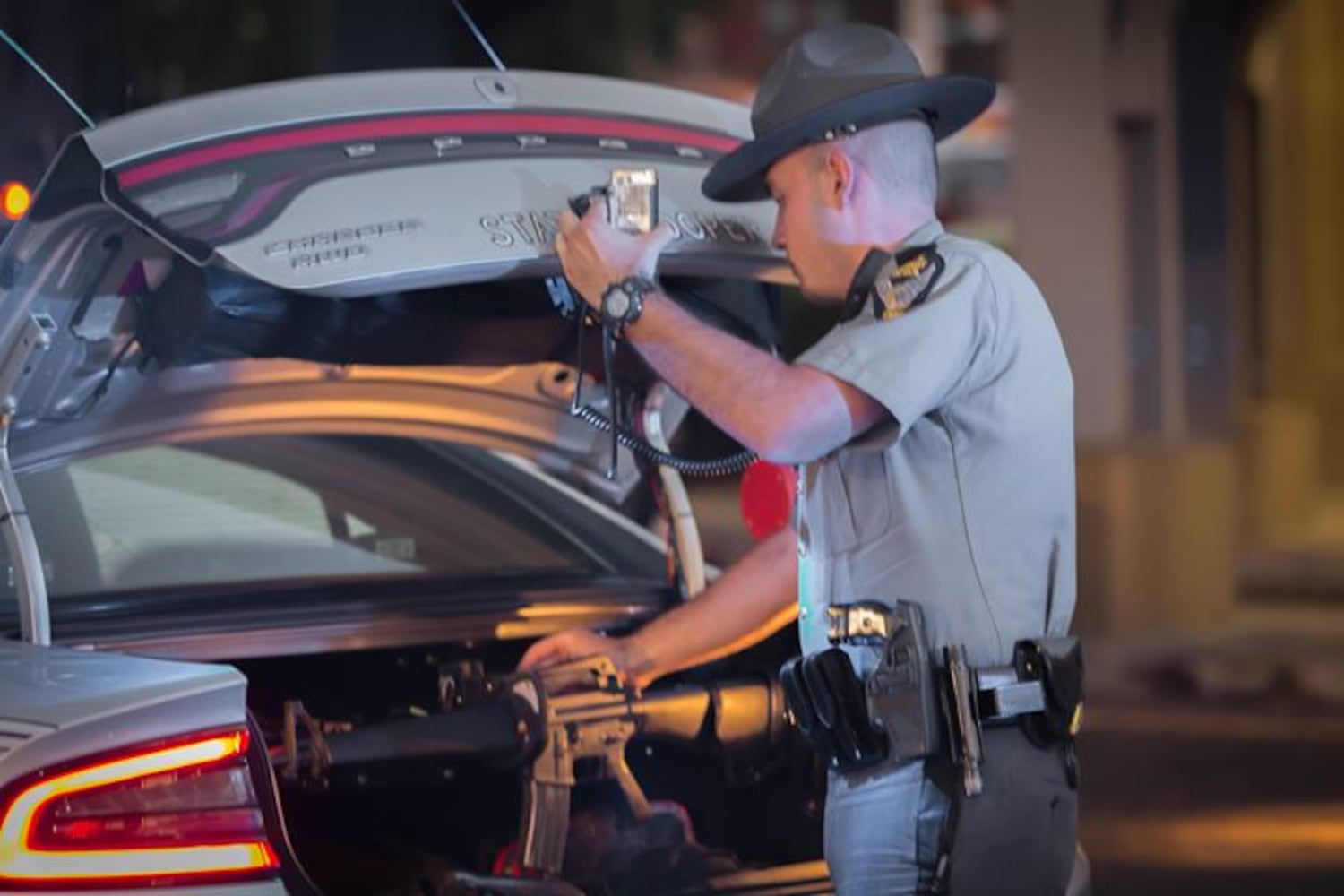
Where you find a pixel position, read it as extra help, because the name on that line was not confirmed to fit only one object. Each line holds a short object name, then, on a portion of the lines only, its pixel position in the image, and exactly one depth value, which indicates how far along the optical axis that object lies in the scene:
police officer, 6.62
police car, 6.28
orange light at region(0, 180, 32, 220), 7.13
